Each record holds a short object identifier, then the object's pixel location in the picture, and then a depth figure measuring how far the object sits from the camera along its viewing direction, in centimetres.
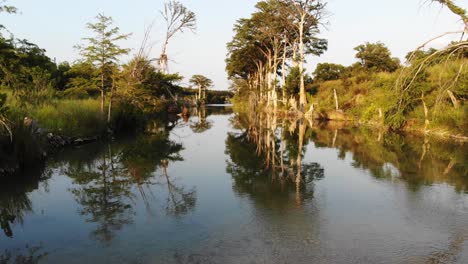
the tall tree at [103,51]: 2014
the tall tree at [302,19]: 3922
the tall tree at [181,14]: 3247
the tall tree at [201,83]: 11181
